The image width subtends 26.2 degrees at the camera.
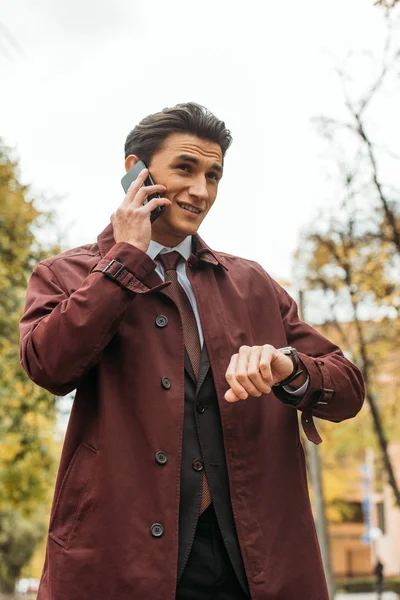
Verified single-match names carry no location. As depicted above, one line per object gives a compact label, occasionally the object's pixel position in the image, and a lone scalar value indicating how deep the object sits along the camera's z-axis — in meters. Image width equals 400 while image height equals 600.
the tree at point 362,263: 12.79
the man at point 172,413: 2.36
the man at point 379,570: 25.98
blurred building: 40.71
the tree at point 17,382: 12.94
